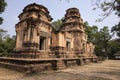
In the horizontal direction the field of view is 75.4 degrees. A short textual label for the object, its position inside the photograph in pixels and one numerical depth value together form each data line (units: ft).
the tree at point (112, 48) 89.81
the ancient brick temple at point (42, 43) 21.04
